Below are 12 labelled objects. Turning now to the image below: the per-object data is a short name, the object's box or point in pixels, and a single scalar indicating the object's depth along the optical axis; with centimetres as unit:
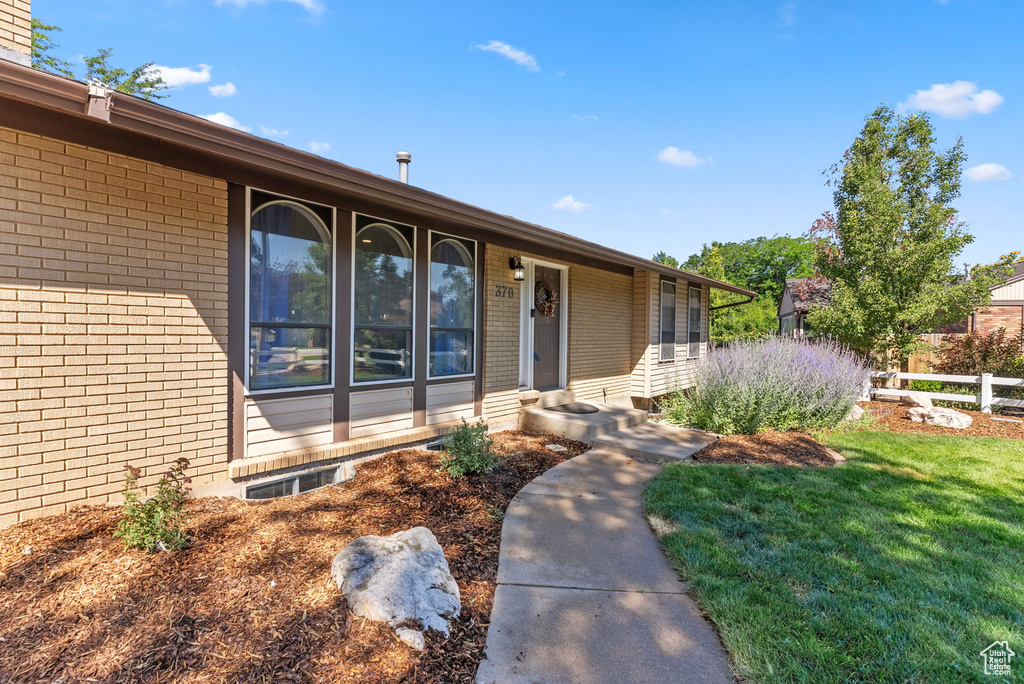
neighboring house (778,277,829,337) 1662
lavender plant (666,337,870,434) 690
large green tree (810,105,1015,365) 1026
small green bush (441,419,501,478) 437
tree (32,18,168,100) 1977
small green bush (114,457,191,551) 269
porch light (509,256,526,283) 673
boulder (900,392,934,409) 905
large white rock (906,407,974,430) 772
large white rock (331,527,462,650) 226
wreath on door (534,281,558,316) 750
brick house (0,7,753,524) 307
